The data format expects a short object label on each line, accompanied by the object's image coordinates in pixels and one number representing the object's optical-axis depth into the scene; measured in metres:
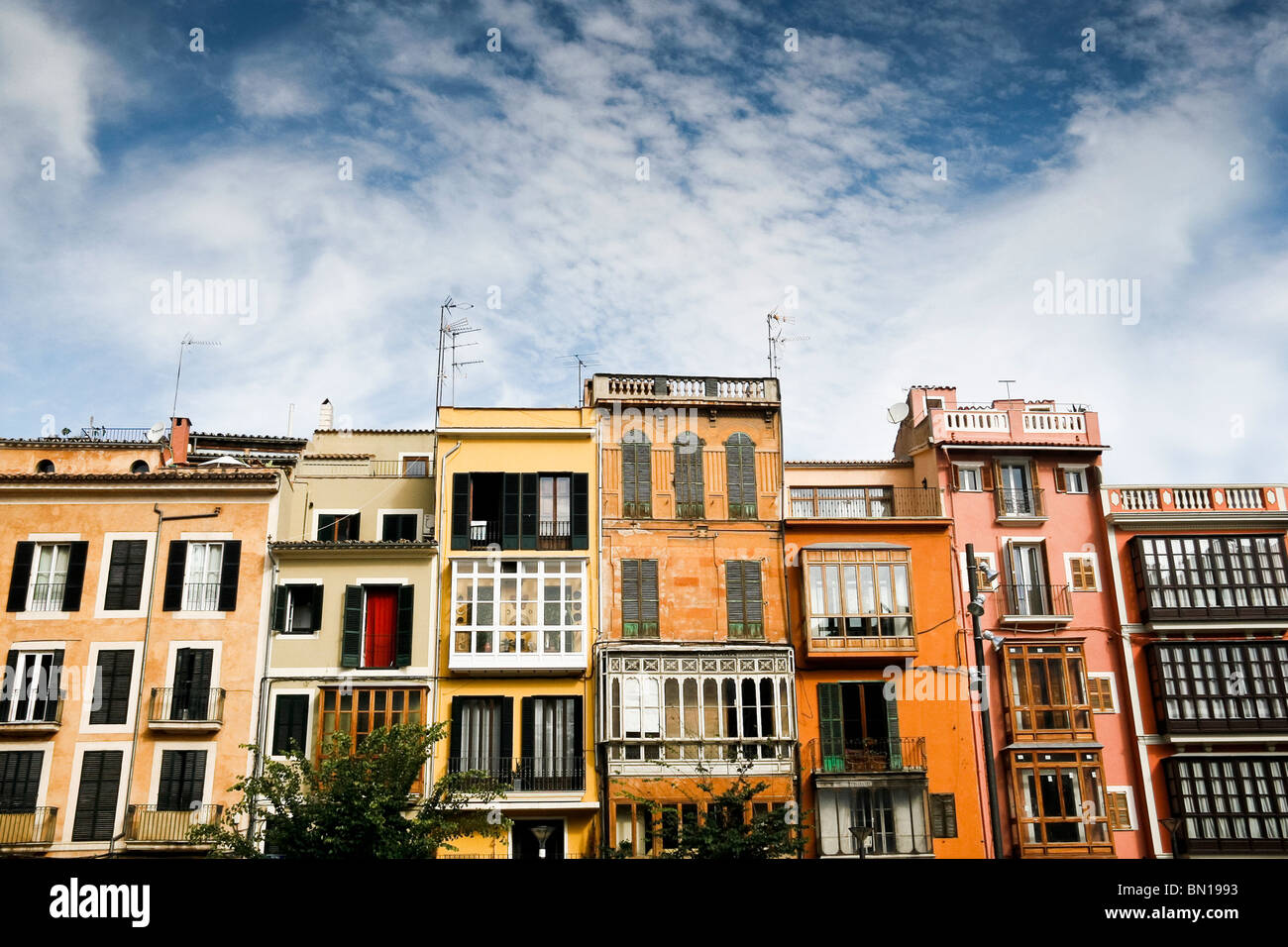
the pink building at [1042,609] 36.41
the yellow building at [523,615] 34.72
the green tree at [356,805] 26.38
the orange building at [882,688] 35.41
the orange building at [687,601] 35.22
